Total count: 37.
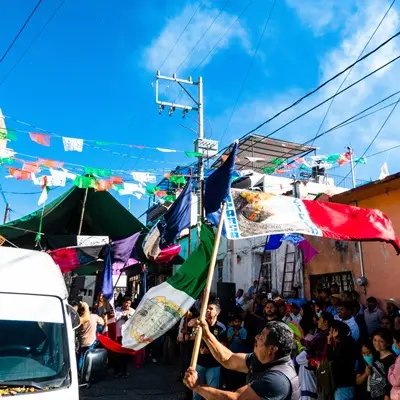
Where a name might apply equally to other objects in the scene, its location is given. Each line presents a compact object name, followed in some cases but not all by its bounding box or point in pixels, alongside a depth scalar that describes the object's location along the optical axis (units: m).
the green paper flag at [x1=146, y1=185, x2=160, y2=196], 12.15
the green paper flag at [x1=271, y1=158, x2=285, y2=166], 12.13
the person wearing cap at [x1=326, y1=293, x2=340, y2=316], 7.94
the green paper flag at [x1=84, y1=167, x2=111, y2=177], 10.87
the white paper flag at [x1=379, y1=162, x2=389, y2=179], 11.14
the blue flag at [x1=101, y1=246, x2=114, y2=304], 9.86
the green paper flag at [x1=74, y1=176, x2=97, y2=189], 11.12
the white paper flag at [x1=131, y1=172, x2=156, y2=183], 11.88
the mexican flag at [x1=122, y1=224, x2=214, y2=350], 4.58
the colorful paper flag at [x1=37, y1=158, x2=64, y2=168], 10.42
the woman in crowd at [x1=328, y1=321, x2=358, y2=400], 5.12
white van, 3.16
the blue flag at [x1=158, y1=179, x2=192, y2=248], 7.67
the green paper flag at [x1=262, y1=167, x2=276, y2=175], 12.29
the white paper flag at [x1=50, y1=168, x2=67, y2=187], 10.73
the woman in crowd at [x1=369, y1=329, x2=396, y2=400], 5.00
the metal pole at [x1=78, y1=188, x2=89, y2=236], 12.66
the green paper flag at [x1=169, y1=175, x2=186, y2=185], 12.57
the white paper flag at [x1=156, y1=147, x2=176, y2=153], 11.05
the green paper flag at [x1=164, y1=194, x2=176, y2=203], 14.05
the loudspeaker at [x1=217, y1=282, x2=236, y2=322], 10.51
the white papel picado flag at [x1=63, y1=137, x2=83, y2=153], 10.17
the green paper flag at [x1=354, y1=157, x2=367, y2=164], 12.69
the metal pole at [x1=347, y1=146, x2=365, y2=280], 10.34
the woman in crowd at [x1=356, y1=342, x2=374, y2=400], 5.18
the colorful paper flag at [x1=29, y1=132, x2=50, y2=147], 9.50
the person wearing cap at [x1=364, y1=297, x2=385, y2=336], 7.99
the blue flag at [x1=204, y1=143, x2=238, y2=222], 5.09
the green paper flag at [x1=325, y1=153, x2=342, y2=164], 12.02
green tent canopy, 11.98
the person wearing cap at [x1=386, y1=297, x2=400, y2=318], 7.59
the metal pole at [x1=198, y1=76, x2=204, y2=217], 15.67
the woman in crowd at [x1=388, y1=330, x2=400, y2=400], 4.60
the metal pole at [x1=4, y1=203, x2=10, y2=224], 34.38
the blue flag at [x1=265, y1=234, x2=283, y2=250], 10.22
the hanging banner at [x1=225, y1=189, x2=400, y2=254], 5.38
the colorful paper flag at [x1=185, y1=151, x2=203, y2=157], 11.44
